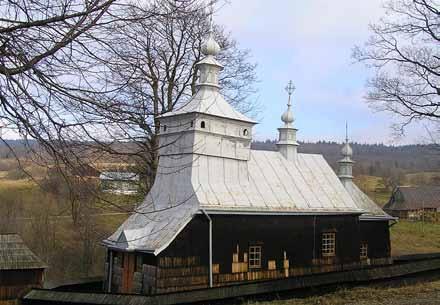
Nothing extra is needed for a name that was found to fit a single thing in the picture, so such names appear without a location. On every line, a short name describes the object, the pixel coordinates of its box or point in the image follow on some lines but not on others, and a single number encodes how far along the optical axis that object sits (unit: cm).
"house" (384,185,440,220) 6284
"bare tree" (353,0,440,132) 1662
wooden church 1653
